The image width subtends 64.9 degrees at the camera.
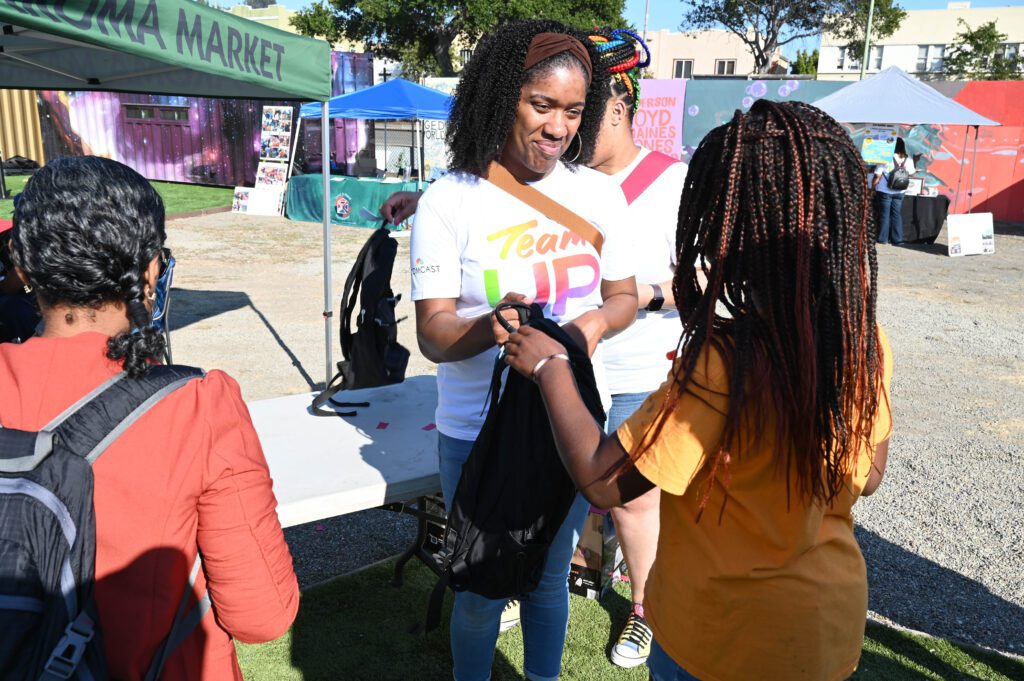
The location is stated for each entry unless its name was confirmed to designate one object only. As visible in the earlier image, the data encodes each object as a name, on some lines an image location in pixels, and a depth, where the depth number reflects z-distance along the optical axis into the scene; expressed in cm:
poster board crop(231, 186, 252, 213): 1741
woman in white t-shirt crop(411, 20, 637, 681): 207
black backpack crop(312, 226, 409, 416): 329
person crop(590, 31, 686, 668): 268
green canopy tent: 300
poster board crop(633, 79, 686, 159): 1928
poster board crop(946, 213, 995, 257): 1370
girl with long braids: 130
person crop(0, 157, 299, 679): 123
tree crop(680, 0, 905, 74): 4528
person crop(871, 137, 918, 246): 1465
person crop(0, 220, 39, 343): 319
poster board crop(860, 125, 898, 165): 1614
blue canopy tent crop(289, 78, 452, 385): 1425
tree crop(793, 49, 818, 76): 5928
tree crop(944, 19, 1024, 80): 4331
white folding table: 262
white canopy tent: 1305
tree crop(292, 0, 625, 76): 3416
